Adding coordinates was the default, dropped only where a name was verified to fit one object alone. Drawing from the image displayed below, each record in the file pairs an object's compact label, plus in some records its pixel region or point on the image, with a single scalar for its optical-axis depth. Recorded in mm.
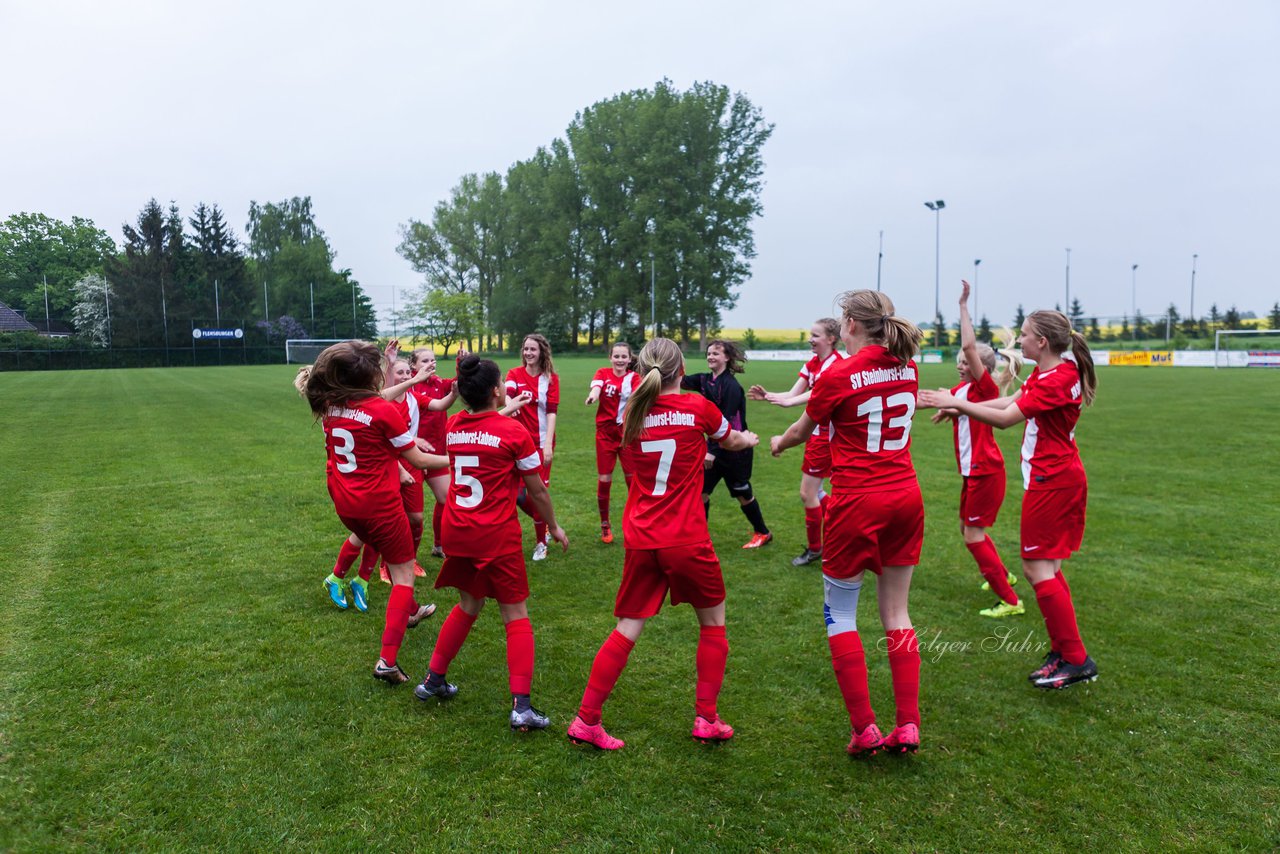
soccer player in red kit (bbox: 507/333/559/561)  7102
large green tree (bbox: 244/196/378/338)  62312
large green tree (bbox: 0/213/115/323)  64812
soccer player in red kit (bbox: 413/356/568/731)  3992
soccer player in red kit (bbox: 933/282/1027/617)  5609
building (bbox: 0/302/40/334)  51312
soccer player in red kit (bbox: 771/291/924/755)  3688
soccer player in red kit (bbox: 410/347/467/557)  6293
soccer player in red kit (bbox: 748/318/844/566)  6383
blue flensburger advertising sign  53938
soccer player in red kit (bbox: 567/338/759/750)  3801
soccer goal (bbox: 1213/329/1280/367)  44406
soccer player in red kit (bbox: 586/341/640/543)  7434
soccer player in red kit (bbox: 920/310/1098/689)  4402
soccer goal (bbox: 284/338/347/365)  56969
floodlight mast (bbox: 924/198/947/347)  53312
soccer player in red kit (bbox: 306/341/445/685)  4445
